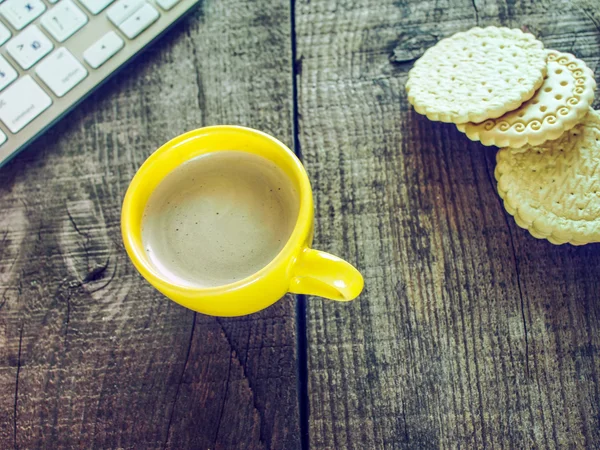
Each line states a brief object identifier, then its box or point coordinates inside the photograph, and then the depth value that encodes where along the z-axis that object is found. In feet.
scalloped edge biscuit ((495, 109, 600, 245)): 1.71
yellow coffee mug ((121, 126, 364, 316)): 1.48
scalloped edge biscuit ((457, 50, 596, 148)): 1.71
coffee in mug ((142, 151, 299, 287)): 1.68
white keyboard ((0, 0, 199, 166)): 2.04
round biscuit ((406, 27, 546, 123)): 1.77
